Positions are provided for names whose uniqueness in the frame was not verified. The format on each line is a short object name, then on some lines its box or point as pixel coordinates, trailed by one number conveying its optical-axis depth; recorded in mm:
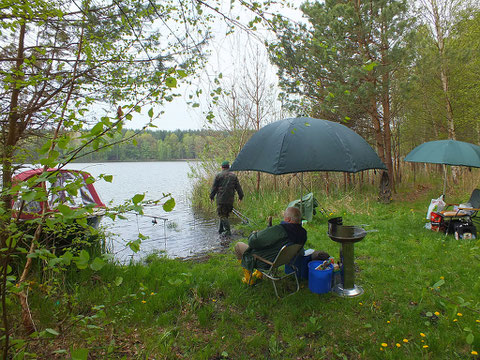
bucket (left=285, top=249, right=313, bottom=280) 3861
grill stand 3414
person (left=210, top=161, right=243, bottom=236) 7148
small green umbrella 5471
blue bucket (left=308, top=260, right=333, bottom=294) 3471
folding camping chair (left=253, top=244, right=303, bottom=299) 3288
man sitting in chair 3494
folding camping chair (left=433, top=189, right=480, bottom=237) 5447
